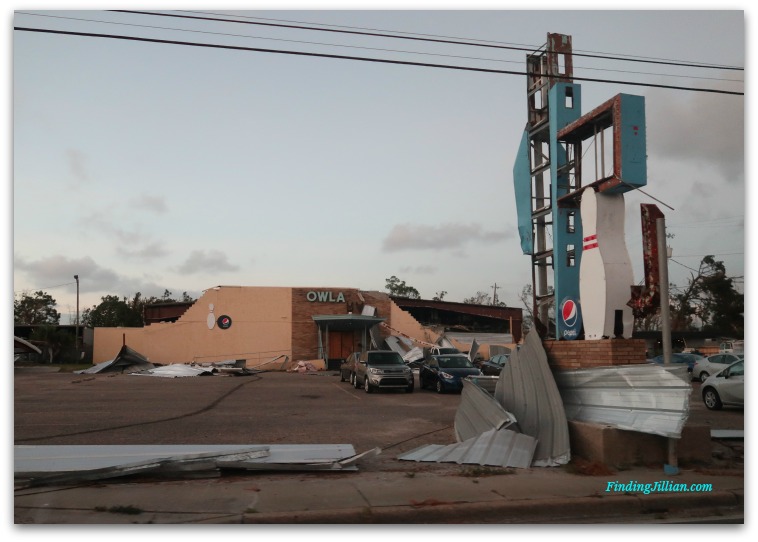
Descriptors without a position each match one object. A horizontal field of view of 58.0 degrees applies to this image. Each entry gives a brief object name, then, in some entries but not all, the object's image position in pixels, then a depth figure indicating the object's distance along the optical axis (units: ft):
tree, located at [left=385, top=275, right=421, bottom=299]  325.62
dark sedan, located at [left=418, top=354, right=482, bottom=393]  80.12
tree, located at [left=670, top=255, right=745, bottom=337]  162.85
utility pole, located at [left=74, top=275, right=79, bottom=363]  170.72
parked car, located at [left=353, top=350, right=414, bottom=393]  79.56
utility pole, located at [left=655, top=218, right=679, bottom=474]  31.22
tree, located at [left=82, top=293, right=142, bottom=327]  230.77
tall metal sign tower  36.52
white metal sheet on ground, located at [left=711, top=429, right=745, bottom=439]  39.42
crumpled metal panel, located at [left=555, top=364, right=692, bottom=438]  30.09
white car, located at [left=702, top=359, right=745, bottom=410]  57.67
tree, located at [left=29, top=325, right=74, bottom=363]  164.66
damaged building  146.20
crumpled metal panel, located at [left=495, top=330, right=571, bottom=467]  33.53
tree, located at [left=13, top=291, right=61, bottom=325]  244.22
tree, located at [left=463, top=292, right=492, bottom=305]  336.66
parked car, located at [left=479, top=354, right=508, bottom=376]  107.45
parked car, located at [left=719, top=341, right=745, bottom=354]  137.32
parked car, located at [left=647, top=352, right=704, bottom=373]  105.60
